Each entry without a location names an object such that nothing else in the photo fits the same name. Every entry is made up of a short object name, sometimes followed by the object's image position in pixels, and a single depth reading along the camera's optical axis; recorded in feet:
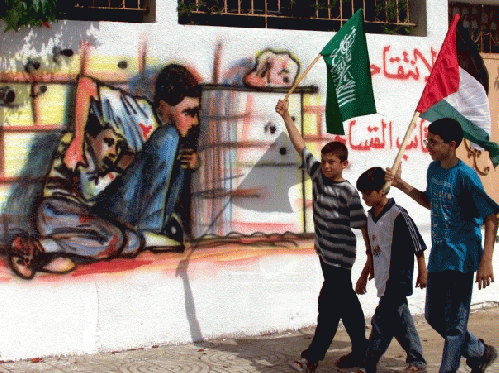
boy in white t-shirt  17.58
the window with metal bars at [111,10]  22.15
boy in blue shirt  16.43
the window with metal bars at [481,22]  26.86
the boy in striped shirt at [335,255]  18.51
